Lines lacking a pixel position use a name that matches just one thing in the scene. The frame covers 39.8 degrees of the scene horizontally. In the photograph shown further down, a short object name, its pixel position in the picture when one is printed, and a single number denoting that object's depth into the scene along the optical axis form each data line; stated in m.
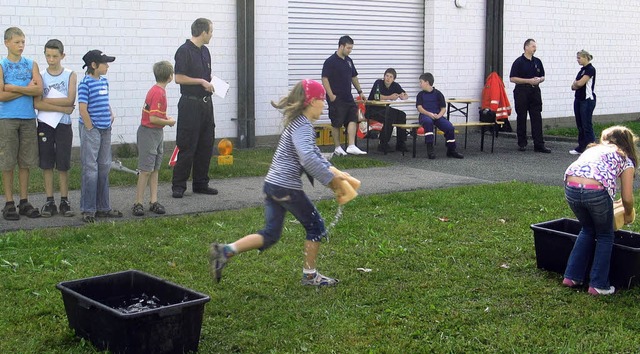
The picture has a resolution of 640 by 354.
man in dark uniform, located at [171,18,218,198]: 10.45
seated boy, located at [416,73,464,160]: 14.62
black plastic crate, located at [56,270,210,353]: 5.03
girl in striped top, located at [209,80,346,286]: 6.48
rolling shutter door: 16.28
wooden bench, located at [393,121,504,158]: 14.56
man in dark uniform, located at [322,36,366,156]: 14.44
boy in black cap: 8.84
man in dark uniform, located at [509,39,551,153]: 15.96
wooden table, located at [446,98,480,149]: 16.38
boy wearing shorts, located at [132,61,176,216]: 9.39
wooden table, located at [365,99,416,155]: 15.12
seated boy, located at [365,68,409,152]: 15.14
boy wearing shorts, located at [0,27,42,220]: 8.87
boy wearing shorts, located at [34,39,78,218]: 9.04
